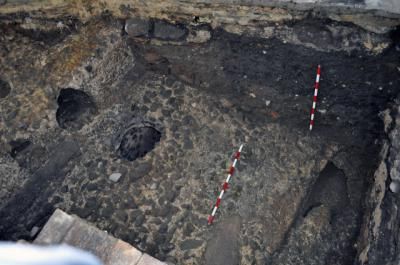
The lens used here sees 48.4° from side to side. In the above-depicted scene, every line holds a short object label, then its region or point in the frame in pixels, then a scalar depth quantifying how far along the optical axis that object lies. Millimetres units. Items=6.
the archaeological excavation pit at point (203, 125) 4051
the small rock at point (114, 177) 4359
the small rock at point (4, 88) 4473
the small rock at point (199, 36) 4330
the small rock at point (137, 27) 4496
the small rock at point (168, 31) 4414
